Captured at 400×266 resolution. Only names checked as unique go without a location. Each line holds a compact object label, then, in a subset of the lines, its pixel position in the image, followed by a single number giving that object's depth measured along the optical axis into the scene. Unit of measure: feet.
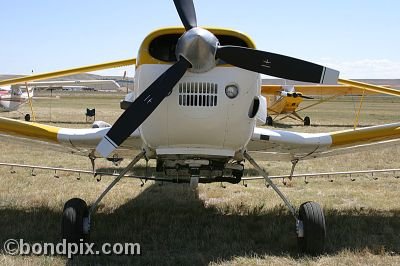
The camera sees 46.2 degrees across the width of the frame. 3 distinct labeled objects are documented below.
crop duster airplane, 15.20
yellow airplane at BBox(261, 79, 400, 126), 84.02
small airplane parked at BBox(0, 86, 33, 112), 97.35
